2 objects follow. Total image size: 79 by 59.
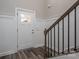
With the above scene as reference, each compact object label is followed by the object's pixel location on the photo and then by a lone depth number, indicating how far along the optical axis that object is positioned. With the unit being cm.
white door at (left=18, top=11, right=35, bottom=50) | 289
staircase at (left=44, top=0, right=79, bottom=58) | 228
